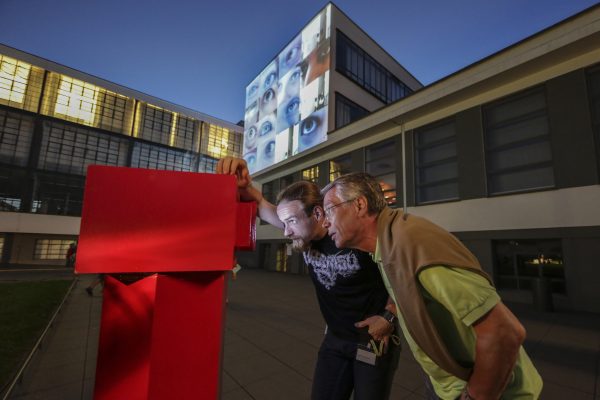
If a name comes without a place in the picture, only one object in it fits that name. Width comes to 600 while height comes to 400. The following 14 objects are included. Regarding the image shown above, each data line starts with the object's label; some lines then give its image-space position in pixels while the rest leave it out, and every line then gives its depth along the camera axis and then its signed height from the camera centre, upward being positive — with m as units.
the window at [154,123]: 34.34 +13.07
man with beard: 1.83 -0.46
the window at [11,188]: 26.42 +3.66
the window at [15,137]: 27.05 +8.54
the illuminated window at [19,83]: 27.34 +13.80
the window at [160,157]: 33.75 +9.15
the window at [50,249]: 28.25 -1.94
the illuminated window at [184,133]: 36.61 +12.76
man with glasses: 1.01 -0.26
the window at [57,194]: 28.09 +3.46
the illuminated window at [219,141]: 39.19 +12.87
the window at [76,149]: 29.14 +8.59
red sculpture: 0.79 -0.12
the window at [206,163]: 38.15 +9.38
